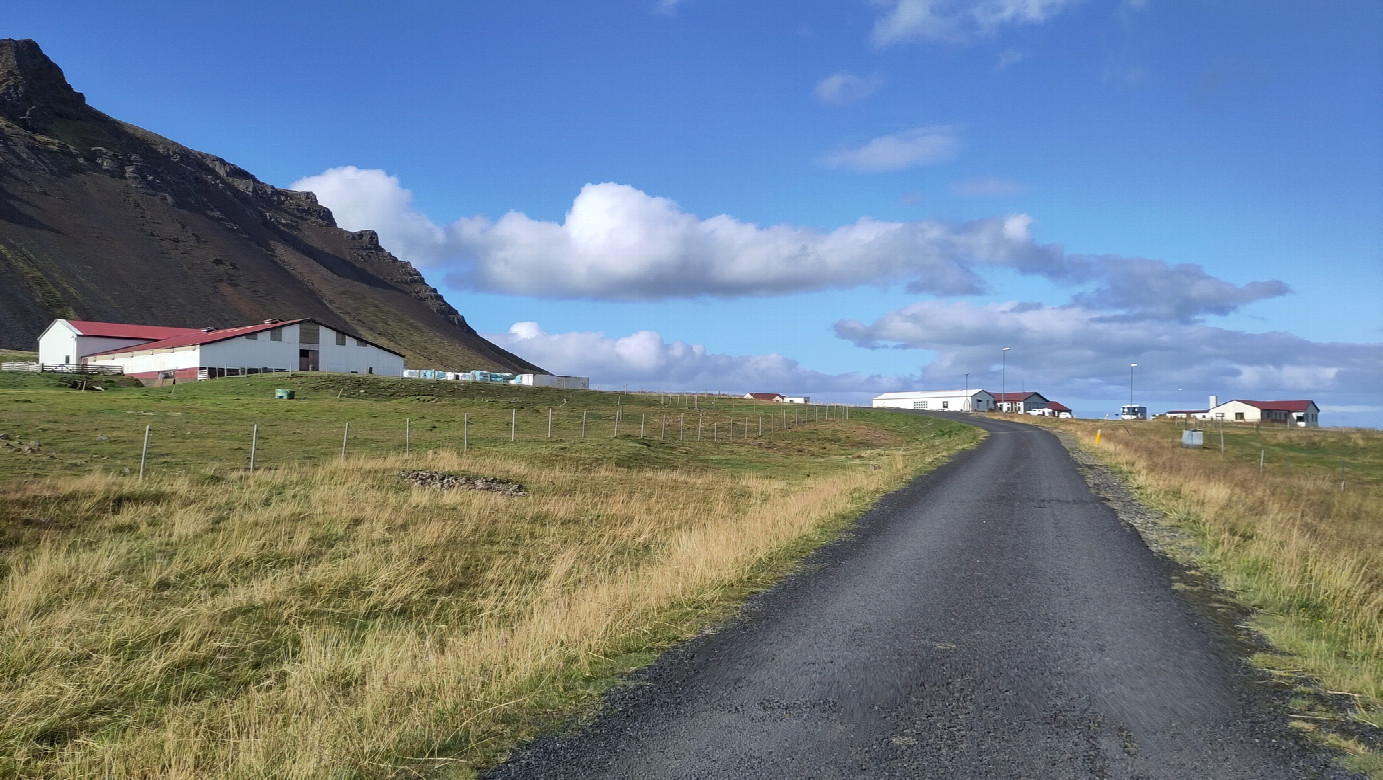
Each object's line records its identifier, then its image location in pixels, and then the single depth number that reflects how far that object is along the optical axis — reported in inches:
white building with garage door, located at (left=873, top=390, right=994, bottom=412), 5580.7
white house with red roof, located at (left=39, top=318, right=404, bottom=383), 2827.3
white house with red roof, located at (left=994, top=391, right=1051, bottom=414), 5920.3
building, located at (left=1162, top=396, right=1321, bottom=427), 4958.2
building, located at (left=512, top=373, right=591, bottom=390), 4046.0
